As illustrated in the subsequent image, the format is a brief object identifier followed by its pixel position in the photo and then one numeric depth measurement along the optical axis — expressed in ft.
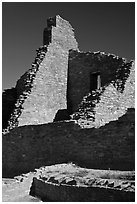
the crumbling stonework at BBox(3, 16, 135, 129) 44.14
